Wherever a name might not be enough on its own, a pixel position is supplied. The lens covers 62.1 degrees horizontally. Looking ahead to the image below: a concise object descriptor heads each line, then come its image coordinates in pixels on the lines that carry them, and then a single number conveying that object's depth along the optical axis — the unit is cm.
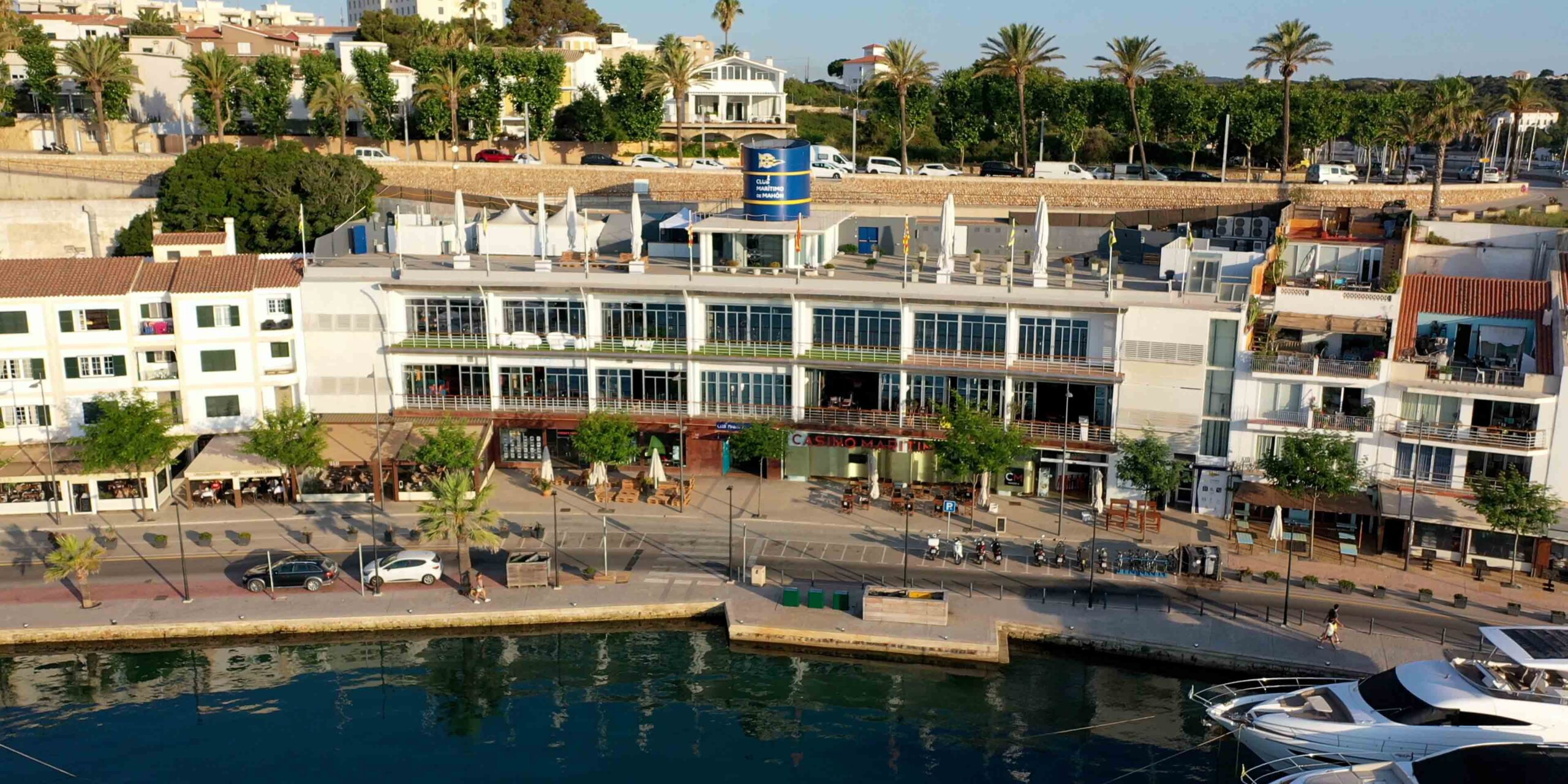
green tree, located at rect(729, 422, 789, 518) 5997
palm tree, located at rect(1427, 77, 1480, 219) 9562
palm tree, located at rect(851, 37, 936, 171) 10919
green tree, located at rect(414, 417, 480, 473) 5747
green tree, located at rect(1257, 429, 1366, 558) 5231
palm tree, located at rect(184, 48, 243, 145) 11000
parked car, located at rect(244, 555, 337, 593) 5091
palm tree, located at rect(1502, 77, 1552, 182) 9669
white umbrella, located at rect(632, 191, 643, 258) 6444
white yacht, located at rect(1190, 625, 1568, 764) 3678
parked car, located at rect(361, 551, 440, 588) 5134
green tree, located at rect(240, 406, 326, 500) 5753
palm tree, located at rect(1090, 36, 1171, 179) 10069
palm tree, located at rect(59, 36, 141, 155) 10906
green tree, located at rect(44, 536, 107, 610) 4831
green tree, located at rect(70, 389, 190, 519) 5634
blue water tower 6700
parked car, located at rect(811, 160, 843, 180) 10400
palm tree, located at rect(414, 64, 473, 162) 11194
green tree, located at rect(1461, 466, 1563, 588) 4947
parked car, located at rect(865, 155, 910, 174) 11025
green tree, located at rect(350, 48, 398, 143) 11444
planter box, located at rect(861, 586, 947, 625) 4788
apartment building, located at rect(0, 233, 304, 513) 5969
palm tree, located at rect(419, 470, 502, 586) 4994
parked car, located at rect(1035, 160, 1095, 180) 10375
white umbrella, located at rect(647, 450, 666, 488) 5991
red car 11688
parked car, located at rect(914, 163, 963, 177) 10731
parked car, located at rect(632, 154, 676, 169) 10956
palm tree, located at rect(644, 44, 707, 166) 11312
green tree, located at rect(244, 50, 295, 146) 11481
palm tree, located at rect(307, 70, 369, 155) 11062
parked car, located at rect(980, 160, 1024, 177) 10941
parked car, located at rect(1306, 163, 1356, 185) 9988
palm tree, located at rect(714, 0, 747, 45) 15575
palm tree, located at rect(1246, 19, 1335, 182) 9325
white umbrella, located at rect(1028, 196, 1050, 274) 6062
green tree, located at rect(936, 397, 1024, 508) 5641
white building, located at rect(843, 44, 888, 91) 17800
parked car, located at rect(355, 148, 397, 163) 11269
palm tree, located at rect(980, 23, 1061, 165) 10275
